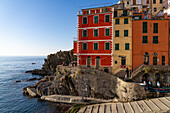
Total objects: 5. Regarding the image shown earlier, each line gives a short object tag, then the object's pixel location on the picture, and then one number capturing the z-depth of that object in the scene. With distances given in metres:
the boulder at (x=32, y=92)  28.08
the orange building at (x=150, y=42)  22.72
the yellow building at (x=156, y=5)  34.53
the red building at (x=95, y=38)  24.73
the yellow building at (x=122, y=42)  23.78
